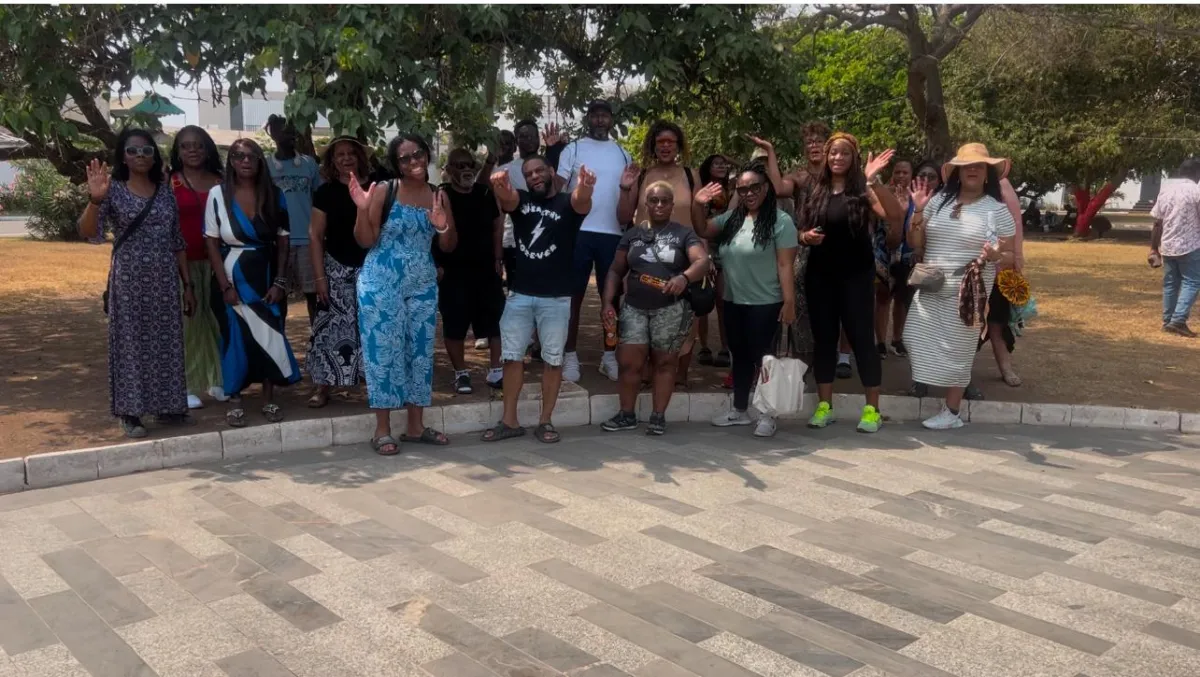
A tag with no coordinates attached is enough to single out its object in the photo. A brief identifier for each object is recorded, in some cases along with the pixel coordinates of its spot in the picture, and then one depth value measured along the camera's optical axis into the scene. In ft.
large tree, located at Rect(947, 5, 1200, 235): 89.81
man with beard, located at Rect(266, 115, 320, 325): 22.89
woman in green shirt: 21.84
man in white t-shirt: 23.65
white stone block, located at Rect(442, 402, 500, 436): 22.06
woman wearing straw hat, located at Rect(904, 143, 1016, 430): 22.06
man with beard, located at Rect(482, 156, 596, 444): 20.74
